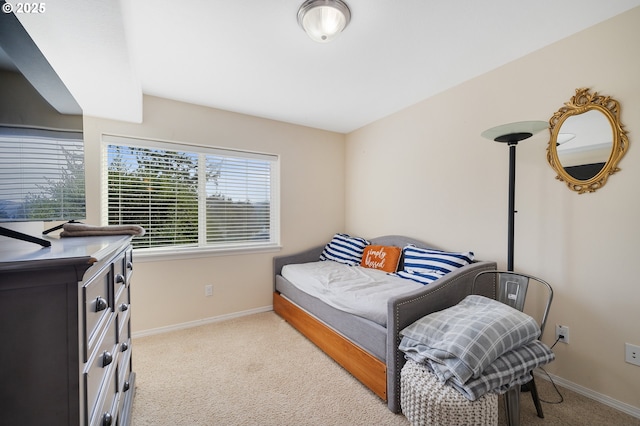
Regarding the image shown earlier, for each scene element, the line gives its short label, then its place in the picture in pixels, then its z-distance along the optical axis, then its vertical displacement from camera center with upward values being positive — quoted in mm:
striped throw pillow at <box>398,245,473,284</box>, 2283 -463
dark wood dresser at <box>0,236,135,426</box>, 642 -318
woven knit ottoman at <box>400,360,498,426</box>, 1311 -971
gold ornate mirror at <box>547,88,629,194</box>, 1710 +470
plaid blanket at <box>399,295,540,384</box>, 1359 -692
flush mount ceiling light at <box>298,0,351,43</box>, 1525 +1135
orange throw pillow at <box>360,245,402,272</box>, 2885 -520
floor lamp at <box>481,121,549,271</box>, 1712 +513
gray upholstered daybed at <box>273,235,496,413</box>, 1688 -891
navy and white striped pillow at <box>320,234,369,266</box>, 3295 -493
